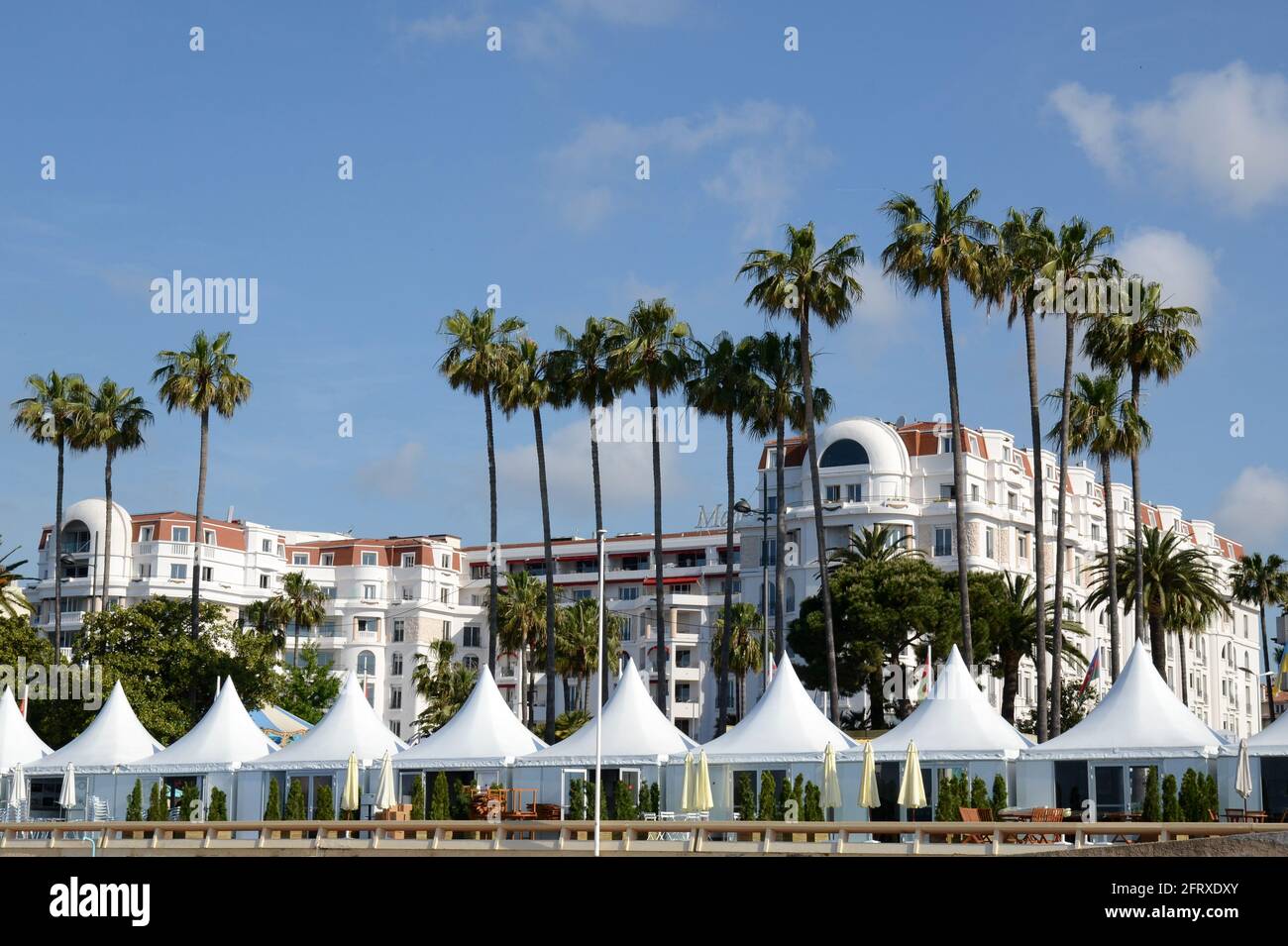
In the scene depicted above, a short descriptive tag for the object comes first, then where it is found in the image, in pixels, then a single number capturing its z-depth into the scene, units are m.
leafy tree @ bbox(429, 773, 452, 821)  41.22
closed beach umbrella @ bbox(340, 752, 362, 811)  42.06
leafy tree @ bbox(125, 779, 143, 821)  46.16
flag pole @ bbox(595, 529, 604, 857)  35.51
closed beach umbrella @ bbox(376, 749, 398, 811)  41.53
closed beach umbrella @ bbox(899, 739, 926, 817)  36.97
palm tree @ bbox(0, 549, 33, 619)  66.31
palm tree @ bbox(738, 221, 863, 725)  62.66
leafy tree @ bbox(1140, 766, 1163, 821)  37.44
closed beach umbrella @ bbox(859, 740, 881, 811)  37.14
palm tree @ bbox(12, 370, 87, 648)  79.44
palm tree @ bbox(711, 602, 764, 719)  104.75
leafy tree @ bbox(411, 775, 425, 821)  43.22
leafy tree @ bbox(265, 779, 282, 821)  43.62
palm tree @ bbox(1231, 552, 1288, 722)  112.69
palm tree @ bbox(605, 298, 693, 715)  69.88
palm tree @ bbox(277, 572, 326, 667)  115.69
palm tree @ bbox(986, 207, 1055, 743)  58.41
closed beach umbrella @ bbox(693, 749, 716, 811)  38.41
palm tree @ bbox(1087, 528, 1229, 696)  82.06
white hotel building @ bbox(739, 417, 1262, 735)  108.69
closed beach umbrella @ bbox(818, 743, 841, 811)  37.78
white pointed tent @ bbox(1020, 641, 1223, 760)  38.56
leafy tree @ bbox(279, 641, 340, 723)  95.69
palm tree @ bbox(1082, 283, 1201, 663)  62.69
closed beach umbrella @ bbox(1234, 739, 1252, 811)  35.56
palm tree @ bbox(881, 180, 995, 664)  58.50
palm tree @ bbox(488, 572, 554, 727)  106.62
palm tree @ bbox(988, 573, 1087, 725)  87.19
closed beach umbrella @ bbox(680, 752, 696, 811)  38.69
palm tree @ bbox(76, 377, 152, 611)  79.62
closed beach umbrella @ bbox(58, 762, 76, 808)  45.81
